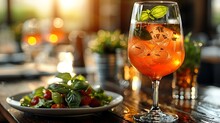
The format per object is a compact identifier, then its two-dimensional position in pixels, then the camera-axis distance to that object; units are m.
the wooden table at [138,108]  0.87
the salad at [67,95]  0.87
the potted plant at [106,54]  1.42
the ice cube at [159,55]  0.86
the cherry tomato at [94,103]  0.90
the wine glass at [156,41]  0.86
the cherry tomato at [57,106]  0.87
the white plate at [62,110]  0.85
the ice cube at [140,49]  0.86
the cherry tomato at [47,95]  0.90
